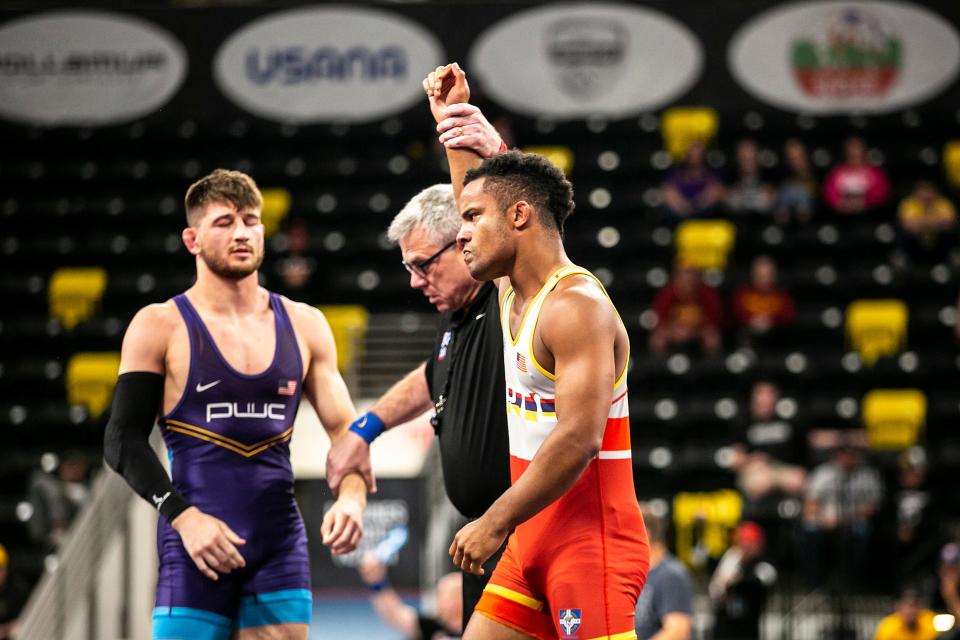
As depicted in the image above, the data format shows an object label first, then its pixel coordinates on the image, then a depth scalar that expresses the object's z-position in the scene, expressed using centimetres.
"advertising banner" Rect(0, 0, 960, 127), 1575
